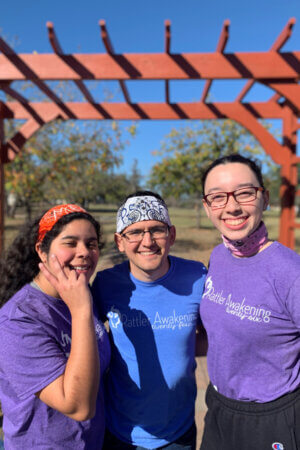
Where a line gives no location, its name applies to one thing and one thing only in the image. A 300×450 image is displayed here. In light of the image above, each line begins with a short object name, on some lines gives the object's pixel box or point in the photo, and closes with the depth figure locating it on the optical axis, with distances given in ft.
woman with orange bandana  3.15
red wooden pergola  10.49
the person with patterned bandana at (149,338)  4.34
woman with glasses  3.75
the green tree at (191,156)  44.19
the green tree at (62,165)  33.09
